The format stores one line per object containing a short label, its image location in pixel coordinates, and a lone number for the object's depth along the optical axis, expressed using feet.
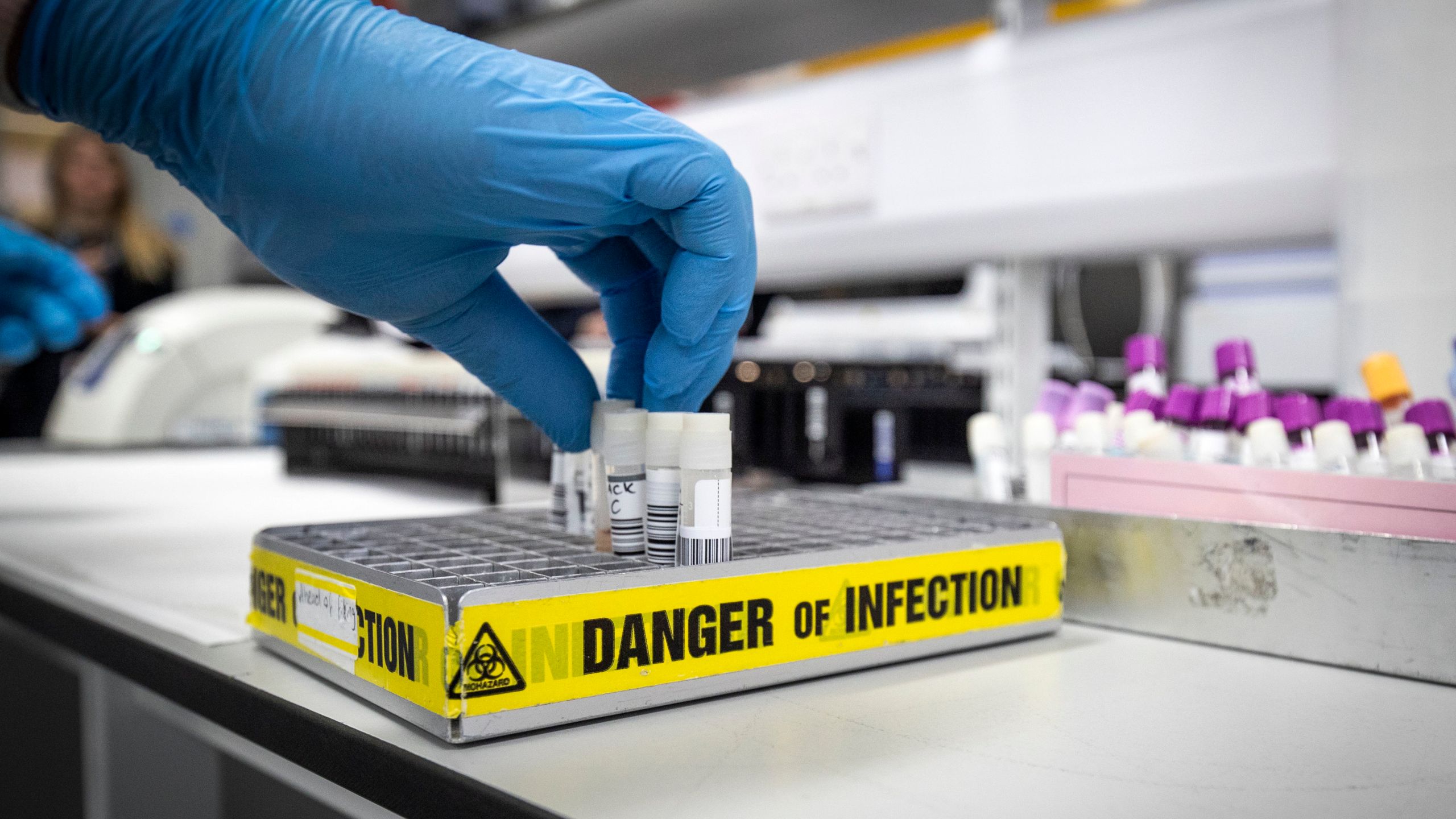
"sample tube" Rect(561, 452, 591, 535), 2.66
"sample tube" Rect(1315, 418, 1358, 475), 2.61
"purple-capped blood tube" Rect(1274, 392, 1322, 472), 2.78
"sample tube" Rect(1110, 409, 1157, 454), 2.88
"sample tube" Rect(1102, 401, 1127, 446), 3.15
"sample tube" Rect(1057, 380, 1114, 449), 3.30
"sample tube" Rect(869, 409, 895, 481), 4.93
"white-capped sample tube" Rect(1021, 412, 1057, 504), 3.15
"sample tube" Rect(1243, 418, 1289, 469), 2.67
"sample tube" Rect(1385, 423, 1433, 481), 2.51
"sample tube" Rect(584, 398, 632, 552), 2.43
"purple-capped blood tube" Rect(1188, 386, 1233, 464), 2.82
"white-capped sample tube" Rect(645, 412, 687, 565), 2.24
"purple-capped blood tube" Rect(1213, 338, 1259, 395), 3.01
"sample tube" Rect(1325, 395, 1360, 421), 2.73
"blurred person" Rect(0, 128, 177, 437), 11.55
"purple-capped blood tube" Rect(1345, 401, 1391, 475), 2.68
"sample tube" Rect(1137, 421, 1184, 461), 2.82
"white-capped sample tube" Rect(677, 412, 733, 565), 2.15
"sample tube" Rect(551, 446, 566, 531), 2.76
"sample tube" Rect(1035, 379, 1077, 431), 3.43
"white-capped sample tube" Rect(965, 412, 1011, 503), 3.34
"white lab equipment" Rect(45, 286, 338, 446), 8.53
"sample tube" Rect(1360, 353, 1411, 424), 2.84
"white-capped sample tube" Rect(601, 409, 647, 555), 2.33
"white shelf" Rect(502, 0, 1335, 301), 4.00
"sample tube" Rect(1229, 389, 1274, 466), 2.79
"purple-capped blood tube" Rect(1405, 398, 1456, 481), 2.59
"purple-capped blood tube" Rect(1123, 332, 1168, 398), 3.23
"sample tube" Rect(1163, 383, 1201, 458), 2.94
